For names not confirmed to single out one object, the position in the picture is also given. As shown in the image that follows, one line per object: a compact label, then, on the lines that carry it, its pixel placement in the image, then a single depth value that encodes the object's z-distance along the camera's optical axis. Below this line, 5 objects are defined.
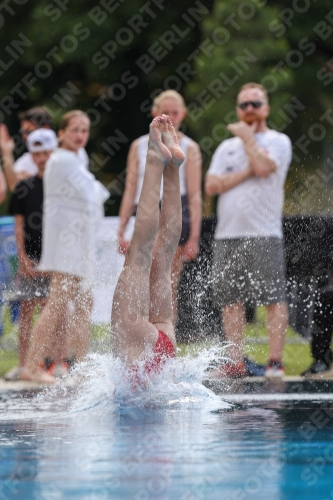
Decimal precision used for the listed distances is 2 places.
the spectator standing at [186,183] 18.00
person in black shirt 18.47
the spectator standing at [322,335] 17.97
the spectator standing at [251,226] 17.42
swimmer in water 11.85
